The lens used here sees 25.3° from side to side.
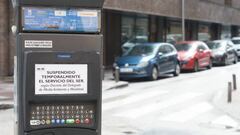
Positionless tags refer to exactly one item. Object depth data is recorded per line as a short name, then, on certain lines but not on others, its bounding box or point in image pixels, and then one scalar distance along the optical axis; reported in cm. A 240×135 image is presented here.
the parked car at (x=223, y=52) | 2981
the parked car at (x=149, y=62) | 2000
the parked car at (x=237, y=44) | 3636
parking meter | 347
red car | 2478
